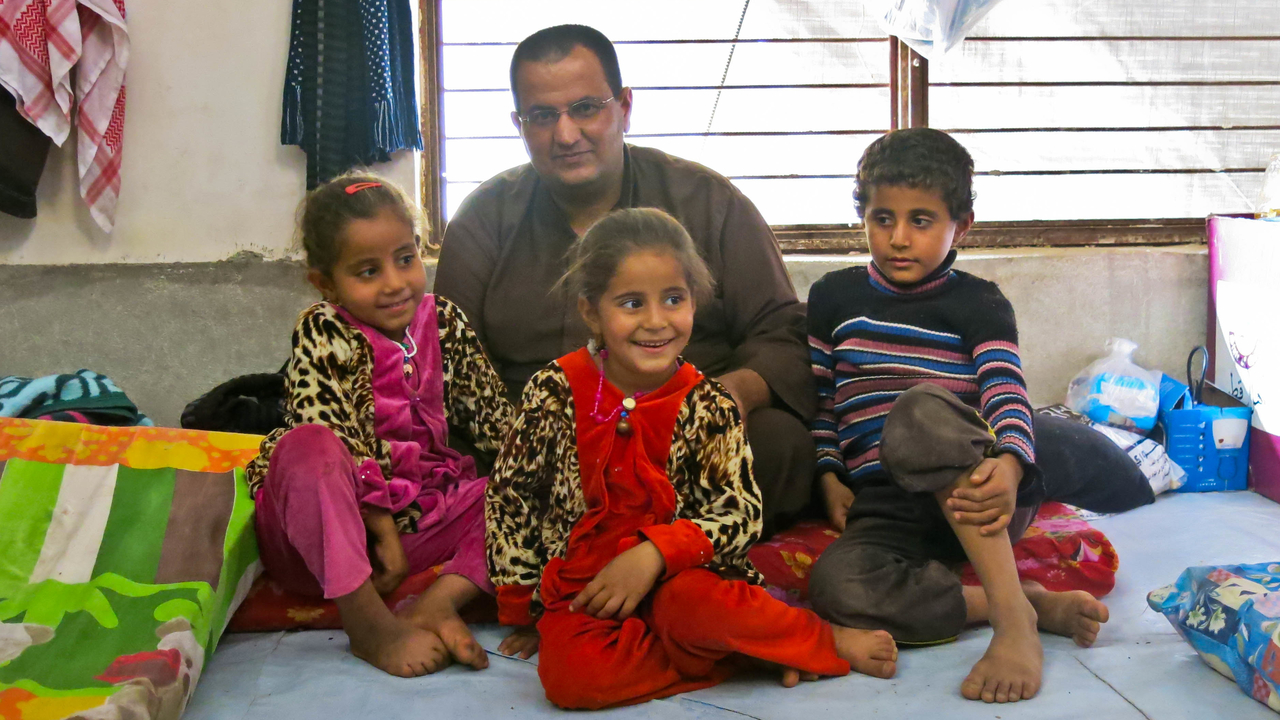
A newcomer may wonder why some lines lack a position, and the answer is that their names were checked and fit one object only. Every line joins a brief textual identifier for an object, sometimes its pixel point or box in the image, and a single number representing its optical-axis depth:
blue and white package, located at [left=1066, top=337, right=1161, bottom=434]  3.00
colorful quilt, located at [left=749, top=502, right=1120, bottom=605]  2.04
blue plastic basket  2.89
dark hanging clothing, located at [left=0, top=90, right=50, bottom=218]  2.82
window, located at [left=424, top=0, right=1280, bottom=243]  3.43
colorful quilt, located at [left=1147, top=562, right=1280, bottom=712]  1.52
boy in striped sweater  1.71
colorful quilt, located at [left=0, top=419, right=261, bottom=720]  1.57
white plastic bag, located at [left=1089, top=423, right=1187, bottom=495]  2.82
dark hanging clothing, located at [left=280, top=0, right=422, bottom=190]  2.92
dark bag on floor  2.55
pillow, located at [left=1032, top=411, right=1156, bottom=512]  2.01
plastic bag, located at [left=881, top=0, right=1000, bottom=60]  2.81
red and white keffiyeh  2.76
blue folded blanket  2.58
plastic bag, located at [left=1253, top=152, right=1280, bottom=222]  3.27
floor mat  1.56
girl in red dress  1.61
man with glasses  2.21
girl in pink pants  1.77
